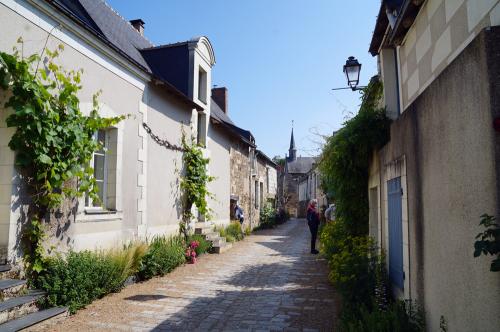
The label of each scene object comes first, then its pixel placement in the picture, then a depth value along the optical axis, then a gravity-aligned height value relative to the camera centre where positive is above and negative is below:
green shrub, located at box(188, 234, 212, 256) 9.74 -1.19
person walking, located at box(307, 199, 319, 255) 10.56 -0.67
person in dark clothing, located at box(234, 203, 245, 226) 15.30 -0.50
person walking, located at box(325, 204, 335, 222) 11.18 -0.41
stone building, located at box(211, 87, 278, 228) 15.57 +1.64
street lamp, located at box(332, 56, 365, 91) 7.72 +2.77
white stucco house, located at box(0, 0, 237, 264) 4.78 +2.03
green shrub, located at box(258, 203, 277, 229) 20.73 -0.92
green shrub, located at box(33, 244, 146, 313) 4.79 -1.08
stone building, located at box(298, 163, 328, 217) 24.78 +0.91
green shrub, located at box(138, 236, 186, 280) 7.04 -1.16
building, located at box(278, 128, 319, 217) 32.94 +2.27
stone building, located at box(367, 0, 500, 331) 2.08 +0.29
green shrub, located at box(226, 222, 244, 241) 13.45 -1.10
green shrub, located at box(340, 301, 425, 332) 3.25 -1.11
